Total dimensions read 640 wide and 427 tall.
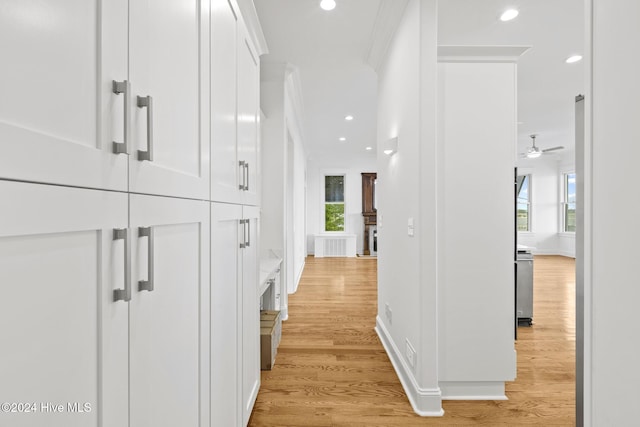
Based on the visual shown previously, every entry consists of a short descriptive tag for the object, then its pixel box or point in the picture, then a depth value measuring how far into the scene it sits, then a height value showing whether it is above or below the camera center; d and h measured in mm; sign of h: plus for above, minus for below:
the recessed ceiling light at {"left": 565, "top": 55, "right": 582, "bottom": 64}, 3529 +1691
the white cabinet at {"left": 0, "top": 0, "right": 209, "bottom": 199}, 439 +207
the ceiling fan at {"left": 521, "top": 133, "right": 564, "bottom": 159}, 7062 +1363
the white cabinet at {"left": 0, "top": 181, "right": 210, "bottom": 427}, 441 -171
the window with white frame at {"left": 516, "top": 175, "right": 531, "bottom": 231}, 9930 +339
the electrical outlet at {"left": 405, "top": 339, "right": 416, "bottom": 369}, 2094 -926
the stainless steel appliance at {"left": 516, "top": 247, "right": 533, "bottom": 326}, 3590 -810
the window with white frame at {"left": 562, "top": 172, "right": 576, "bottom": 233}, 9477 +364
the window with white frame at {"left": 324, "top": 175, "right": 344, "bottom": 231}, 9891 +309
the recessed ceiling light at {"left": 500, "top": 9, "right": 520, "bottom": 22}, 2688 +1656
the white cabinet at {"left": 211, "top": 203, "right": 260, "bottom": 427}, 1246 -465
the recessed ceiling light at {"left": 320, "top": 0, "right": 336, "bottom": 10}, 2548 +1636
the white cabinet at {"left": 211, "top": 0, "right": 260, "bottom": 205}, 1250 +474
